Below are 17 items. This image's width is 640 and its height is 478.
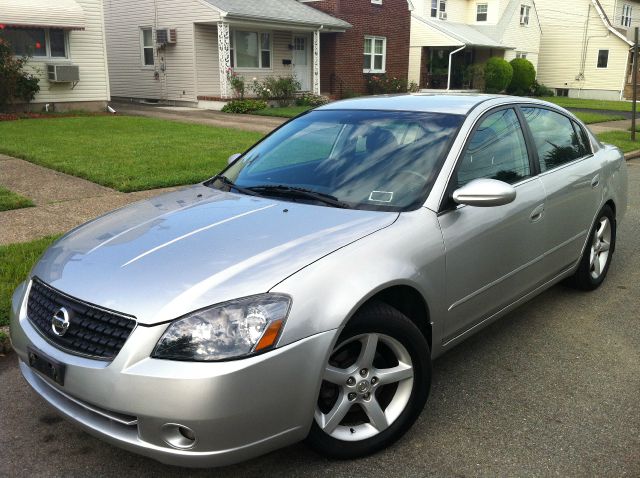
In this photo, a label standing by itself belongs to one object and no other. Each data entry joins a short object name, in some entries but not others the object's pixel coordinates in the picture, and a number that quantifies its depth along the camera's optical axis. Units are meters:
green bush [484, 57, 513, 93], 30.95
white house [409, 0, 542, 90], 31.66
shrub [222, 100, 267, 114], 20.12
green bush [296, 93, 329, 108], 23.03
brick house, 25.70
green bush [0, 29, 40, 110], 16.30
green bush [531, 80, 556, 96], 34.97
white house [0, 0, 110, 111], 17.03
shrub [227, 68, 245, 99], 21.12
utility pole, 13.90
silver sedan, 2.48
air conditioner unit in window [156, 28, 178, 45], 21.78
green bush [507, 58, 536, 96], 33.25
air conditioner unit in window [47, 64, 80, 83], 17.58
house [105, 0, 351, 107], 21.22
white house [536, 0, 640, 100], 37.41
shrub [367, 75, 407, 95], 27.16
